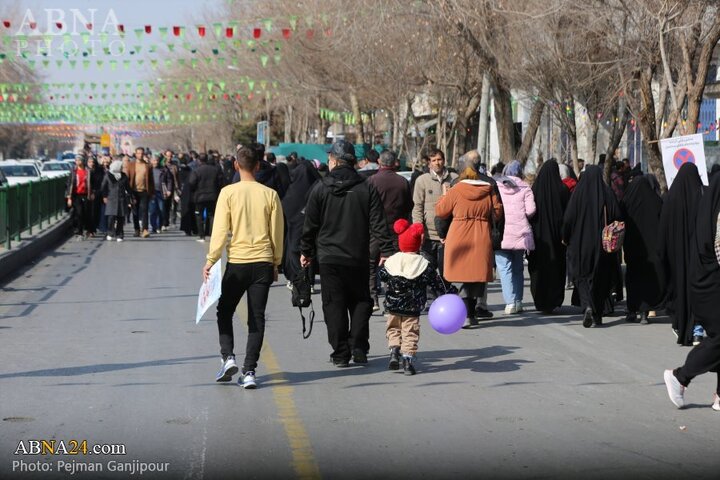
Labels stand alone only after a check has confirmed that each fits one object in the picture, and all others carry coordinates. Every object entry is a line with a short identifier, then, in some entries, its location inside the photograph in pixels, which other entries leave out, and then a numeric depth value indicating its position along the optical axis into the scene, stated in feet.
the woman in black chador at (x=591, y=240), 44.01
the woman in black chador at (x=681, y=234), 36.14
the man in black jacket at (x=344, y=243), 33.53
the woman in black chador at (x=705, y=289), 27.25
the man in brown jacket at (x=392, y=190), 45.24
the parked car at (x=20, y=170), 127.09
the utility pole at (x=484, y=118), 100.94
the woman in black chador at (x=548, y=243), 46.44
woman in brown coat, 42.09
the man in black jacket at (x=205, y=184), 78.43
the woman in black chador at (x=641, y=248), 44.57
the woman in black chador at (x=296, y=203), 50.55
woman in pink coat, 45.60
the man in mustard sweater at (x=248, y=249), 30.40
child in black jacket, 32.99
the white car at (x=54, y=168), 151.33
